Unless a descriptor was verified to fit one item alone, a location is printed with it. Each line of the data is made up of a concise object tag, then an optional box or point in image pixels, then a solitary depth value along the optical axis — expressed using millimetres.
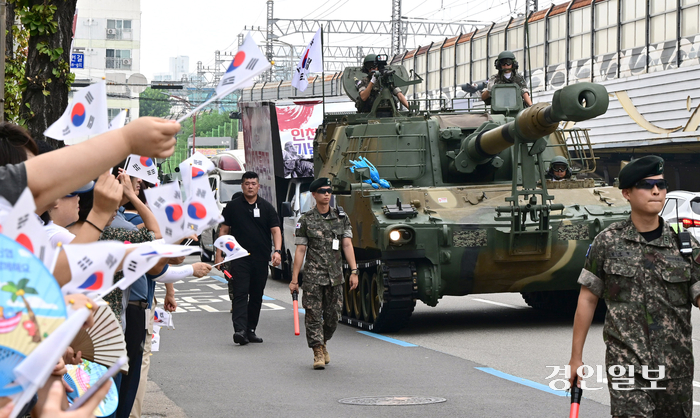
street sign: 29953
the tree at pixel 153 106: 107612
